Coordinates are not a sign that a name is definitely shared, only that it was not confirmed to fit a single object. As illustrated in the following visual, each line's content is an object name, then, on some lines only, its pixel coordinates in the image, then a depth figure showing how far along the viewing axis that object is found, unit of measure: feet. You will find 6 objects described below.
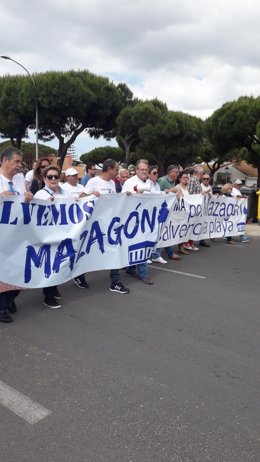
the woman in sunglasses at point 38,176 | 18.47
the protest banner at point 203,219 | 23.13
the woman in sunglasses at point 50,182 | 14.70
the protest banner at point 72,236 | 13.51
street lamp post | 80.65
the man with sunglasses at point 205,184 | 28.71
